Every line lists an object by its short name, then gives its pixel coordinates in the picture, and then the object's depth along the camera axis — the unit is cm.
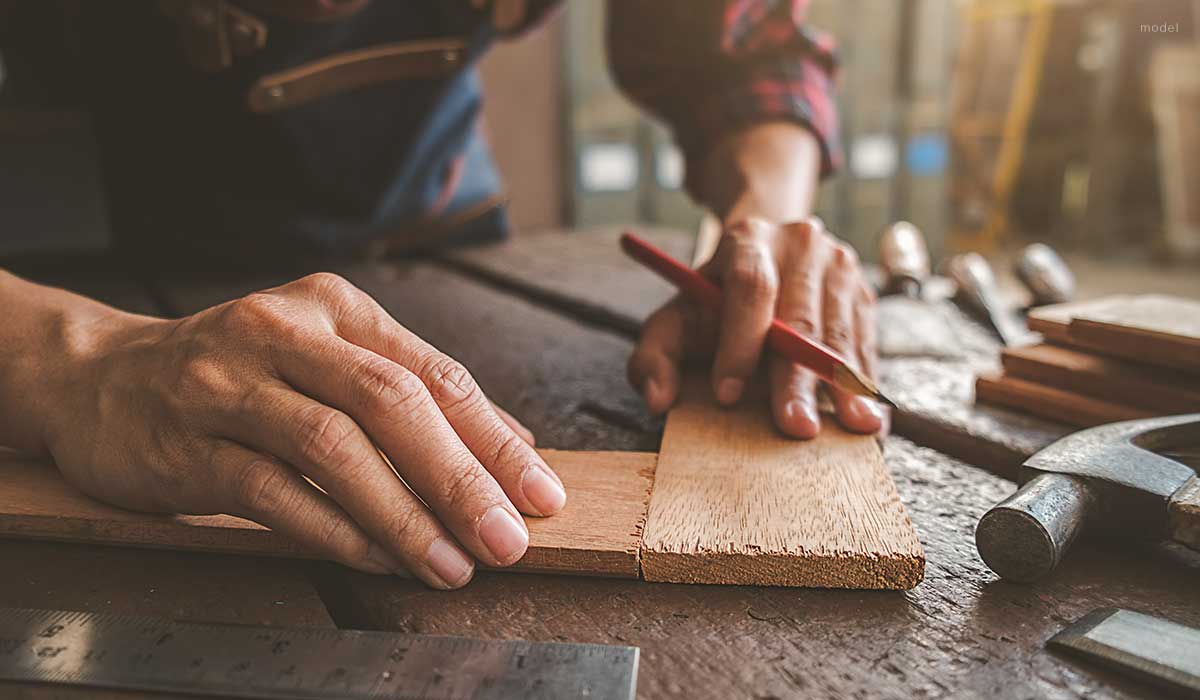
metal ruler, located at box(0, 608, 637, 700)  31
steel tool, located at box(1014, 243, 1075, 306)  70
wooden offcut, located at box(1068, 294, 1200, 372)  46
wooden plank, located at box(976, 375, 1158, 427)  47
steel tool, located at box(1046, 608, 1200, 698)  31
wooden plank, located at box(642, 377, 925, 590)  36
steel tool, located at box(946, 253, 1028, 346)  65
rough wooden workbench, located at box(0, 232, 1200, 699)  32
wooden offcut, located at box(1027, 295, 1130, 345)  51
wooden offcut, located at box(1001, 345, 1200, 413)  46
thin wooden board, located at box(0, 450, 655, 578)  37
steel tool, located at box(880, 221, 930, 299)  71
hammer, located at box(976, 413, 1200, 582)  36
